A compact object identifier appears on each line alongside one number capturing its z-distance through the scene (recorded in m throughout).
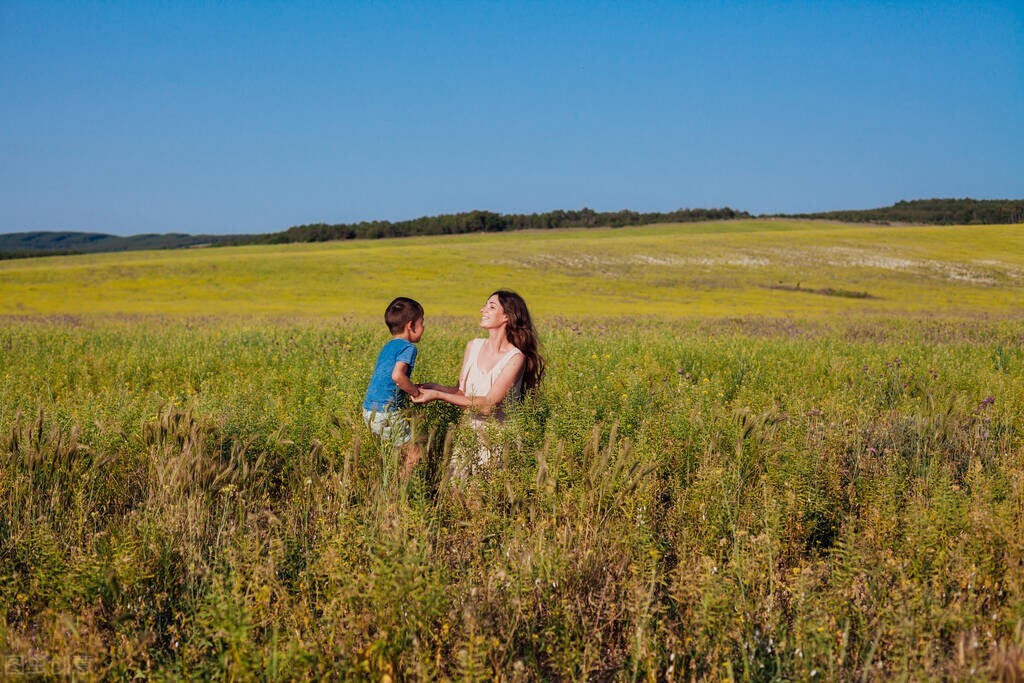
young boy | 4.41
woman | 4.96
